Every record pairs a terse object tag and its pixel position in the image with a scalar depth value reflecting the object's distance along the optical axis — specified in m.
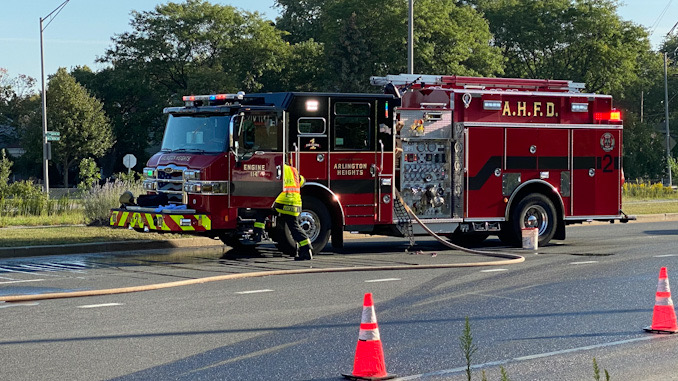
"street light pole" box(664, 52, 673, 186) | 55.96
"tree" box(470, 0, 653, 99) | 66.94
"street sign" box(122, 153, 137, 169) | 42.04
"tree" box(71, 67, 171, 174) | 68.69
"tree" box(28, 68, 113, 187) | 62.38
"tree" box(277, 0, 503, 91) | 61.19
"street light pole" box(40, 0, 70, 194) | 37.84
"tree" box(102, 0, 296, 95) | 67.19
